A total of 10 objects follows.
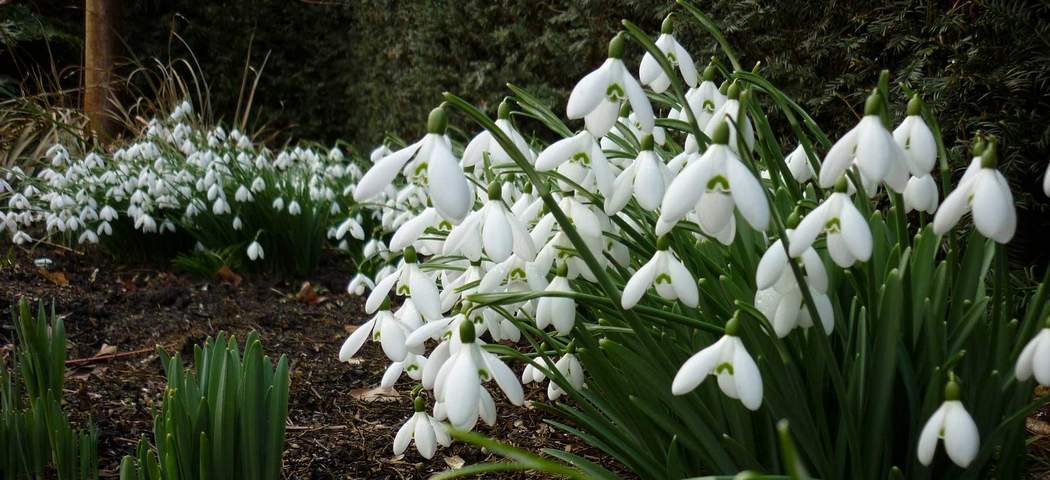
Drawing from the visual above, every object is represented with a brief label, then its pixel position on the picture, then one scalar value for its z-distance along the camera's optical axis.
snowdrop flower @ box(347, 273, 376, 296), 0.81
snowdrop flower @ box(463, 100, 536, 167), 0.45
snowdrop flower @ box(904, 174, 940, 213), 0.44
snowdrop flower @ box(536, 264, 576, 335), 0.42
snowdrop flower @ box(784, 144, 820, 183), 0.50
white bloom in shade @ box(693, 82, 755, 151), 0.42
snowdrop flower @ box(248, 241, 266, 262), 1.19
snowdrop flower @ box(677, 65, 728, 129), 0.51
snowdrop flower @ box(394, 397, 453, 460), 0.48
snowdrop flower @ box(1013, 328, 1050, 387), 0.35
